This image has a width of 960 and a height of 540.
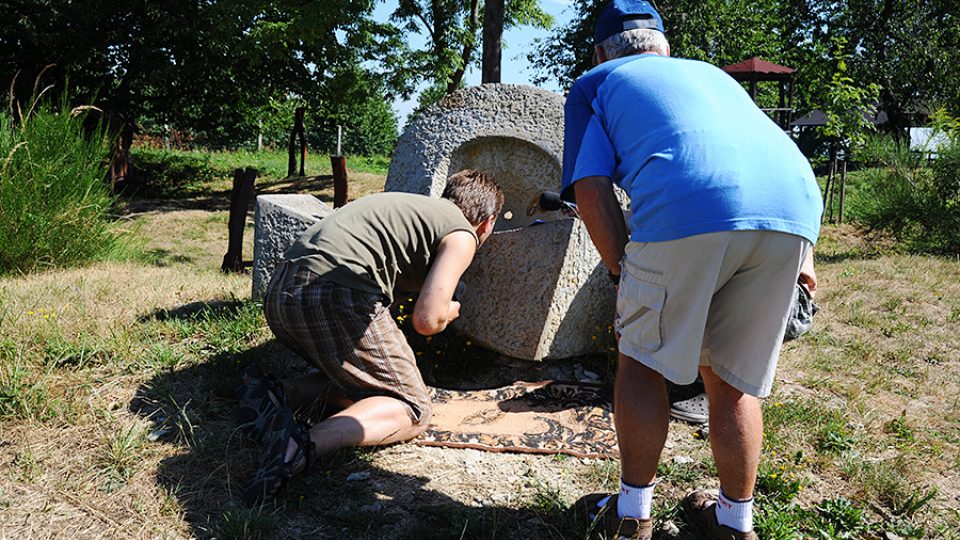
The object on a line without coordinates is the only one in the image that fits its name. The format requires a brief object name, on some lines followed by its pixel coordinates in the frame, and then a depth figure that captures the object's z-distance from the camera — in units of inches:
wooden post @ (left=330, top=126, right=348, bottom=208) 257.4
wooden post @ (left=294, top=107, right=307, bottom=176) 666.8
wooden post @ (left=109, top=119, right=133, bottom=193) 553.6
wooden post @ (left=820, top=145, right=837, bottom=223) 404.7
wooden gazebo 479.8
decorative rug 116.8
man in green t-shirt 104.2
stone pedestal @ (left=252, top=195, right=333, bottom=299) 161.5
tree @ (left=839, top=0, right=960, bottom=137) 633.0
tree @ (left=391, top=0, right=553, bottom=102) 532.1
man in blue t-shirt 70.6
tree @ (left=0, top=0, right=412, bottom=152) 495.8
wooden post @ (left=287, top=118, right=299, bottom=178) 682.8
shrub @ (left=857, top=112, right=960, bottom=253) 296.5
